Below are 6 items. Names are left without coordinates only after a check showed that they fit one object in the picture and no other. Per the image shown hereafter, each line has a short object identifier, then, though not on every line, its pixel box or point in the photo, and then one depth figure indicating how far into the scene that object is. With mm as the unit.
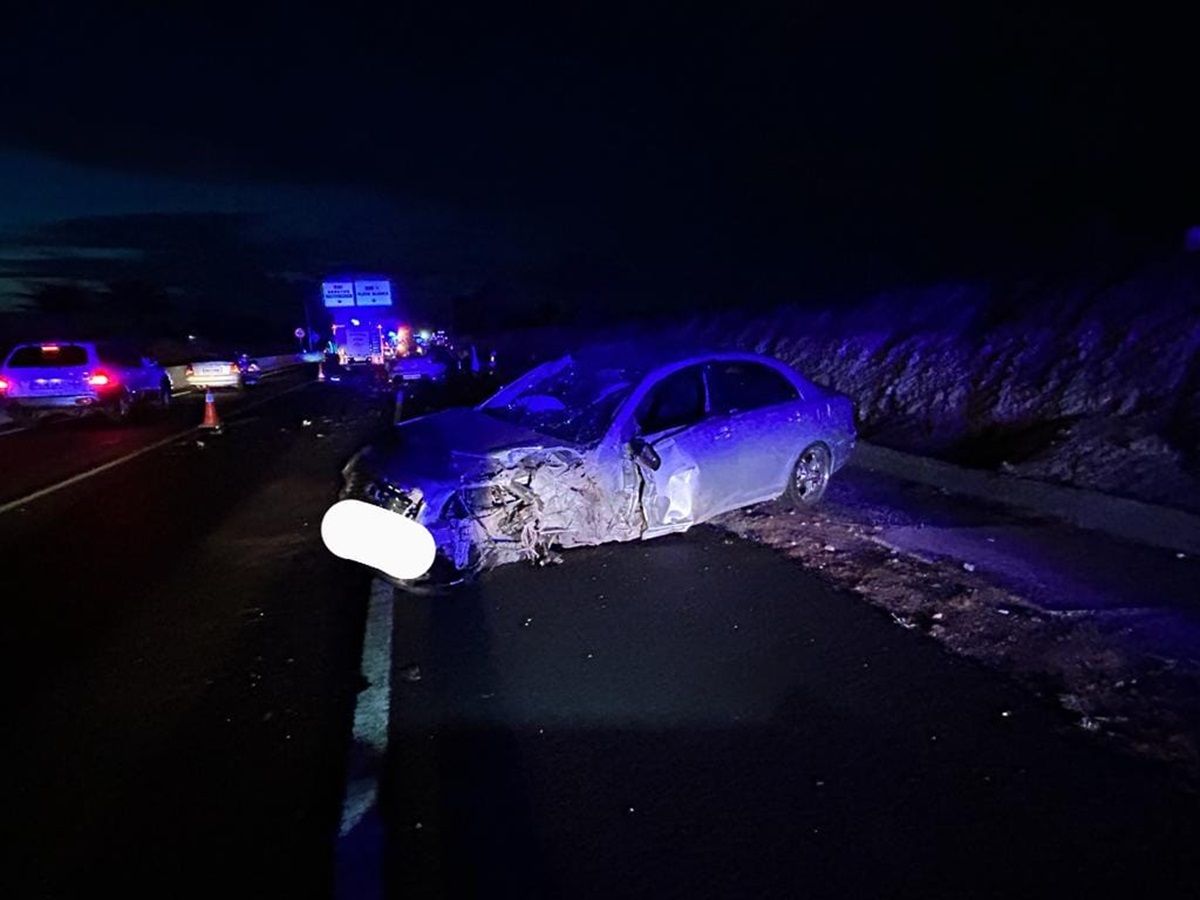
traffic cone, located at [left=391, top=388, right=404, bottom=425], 18309
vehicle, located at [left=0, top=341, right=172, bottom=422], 17641
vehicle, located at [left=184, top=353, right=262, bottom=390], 29203
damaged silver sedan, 5953
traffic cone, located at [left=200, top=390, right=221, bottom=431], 17219
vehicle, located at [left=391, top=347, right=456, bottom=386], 29000
